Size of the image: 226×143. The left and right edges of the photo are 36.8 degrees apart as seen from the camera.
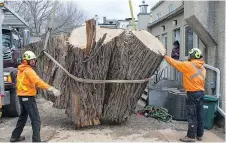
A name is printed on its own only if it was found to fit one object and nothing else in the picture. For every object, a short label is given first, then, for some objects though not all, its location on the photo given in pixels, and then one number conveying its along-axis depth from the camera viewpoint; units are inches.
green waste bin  299.0
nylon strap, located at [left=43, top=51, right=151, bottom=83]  269.4
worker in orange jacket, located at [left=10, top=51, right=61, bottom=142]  238.5
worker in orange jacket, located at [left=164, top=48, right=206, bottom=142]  258.1
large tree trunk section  266.4
